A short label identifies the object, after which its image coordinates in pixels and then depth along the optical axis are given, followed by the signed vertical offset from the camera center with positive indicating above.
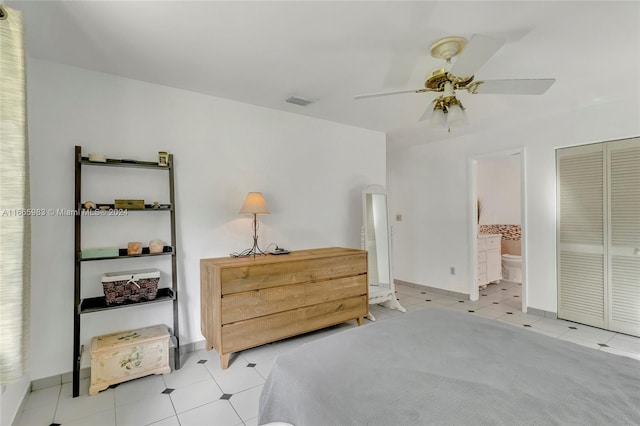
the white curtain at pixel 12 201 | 1.34 +0.07
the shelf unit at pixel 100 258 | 2.26 -0.34
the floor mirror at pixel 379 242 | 4.16 -0.40
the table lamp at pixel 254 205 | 2.93 +0.09
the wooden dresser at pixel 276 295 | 2.61 -0.79
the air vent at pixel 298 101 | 3.19 +1.21
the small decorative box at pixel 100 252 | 2.31 -0.29
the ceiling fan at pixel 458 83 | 1.83 +0.87
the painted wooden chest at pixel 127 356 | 2.28 -1.11
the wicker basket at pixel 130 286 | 2.38 -0.57
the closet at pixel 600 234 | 3.17 -0.25
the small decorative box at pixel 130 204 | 2.47 +0.09
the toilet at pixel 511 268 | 5.57 -1.04
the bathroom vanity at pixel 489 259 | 5.05 -0.81
